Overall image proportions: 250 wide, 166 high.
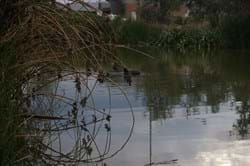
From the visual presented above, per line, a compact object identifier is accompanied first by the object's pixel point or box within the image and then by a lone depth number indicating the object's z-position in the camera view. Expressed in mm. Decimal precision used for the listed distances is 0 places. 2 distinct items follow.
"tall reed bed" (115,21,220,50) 35688
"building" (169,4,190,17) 56291
